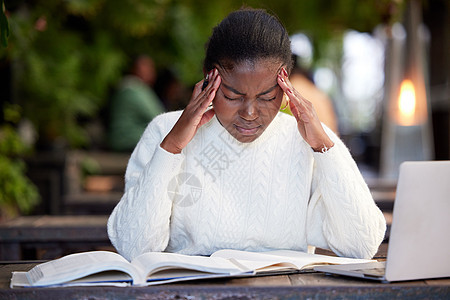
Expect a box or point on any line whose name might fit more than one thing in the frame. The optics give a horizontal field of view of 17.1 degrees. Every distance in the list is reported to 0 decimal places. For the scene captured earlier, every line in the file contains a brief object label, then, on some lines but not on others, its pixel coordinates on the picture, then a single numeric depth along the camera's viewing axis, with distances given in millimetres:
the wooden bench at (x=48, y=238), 3147
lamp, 6082
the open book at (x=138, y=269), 2377
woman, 2661
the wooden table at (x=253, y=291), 2350
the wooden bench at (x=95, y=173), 5984
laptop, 2371
